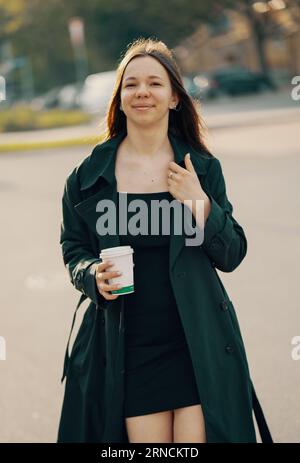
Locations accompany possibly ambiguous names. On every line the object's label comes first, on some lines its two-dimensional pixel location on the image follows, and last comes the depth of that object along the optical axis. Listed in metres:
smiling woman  3.11
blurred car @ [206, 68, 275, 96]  46.22
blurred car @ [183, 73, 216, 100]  45.12
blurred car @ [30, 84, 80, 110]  46.94
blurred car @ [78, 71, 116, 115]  34.84
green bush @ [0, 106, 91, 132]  32.59
